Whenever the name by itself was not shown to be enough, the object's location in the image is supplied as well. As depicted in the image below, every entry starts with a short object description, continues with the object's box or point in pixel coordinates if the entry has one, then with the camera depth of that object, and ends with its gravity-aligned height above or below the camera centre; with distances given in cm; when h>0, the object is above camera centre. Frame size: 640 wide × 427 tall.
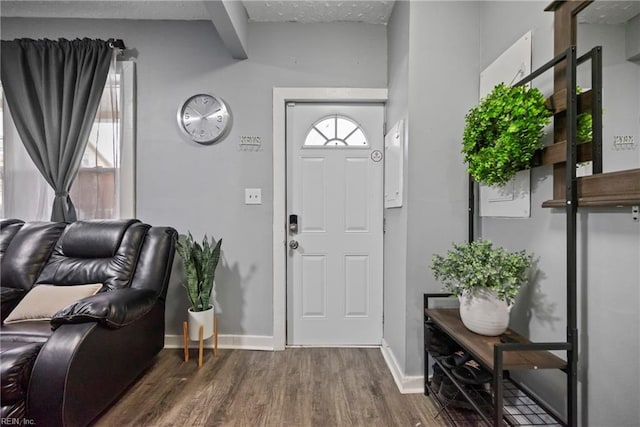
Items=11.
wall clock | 232 +78
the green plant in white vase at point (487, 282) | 122 -29
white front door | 236 -7
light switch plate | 234 +15
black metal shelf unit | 99 -4
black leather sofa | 122 -55
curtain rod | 224 +134
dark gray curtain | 224 +93
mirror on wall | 86 +46
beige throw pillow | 160 -51
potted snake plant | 203 -48
